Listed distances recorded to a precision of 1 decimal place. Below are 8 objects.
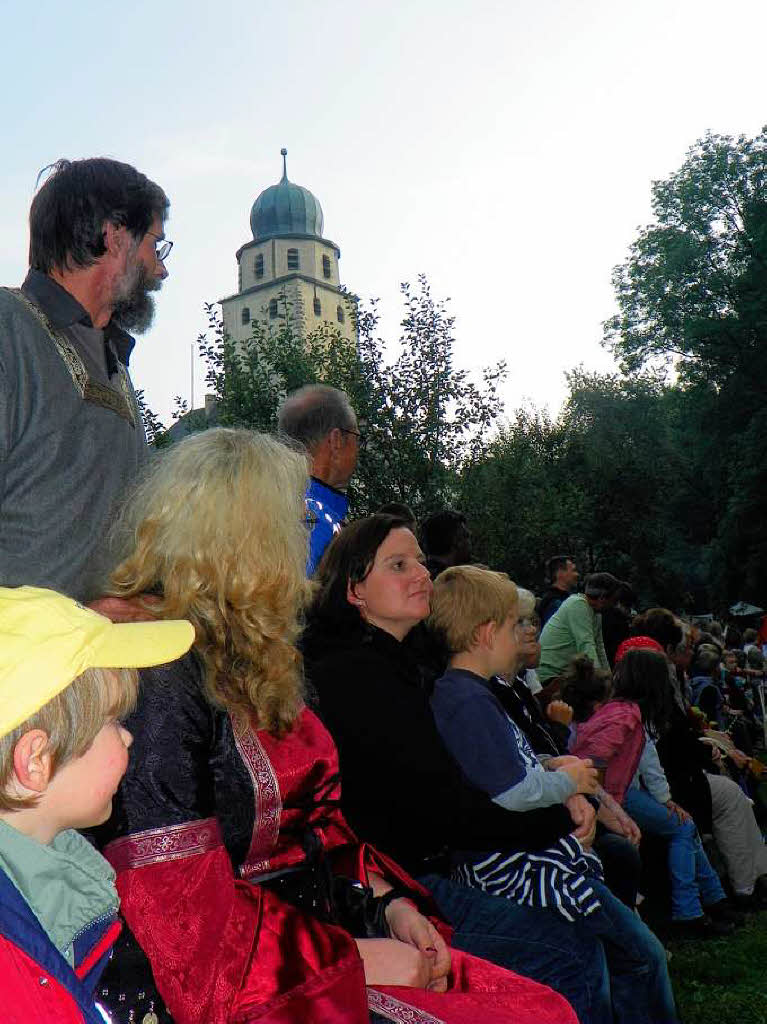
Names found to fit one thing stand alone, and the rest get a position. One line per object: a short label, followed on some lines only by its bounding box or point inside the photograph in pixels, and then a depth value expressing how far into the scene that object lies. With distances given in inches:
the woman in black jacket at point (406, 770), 112.9
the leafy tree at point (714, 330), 1066.7
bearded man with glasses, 91.1
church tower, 2442.2
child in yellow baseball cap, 56.5
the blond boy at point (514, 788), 127.5
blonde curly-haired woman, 71.6
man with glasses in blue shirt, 175.5
